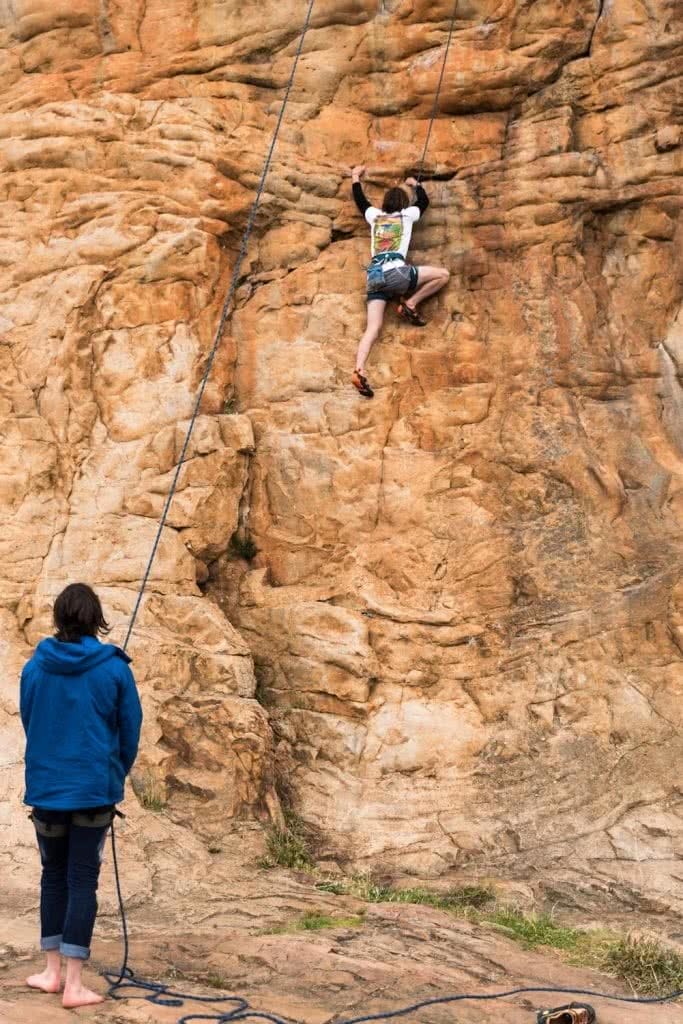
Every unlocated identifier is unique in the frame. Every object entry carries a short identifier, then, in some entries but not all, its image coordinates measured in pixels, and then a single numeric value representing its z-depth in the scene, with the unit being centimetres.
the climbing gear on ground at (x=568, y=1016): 495
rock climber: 857
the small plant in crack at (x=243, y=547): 862
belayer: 462
